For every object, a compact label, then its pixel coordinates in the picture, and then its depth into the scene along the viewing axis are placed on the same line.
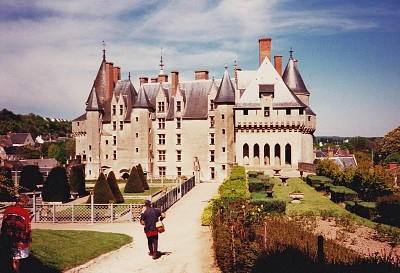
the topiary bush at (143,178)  36.57
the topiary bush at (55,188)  27.94
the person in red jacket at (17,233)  9.01
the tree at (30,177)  35.28
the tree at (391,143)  74.32
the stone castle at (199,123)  43.47
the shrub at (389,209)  18.69
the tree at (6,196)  29.05
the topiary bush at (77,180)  33.12
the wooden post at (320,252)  7.87
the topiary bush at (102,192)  24.11
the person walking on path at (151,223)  12.19
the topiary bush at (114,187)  26.84
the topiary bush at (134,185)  34.38
